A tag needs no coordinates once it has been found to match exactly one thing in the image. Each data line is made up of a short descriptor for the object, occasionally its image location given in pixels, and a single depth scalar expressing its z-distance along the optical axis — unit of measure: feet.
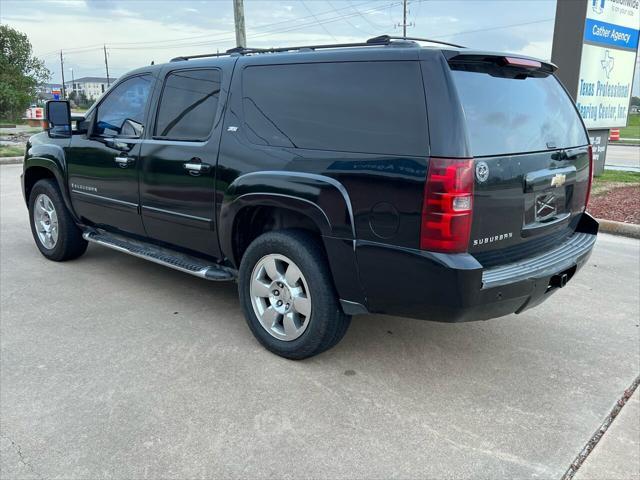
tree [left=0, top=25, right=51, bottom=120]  92.22
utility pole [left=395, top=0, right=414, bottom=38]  174.05
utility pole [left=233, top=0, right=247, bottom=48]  55.01
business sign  34.60
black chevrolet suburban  9.60
